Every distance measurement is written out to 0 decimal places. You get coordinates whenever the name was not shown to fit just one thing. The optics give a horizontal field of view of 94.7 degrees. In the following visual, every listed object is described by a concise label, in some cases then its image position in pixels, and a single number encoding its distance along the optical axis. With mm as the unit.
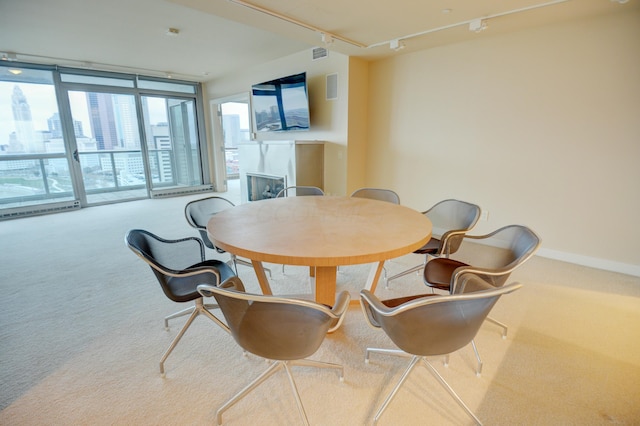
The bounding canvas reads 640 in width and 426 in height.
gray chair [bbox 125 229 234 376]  1601
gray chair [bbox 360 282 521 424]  1076
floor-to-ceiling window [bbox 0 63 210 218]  5109
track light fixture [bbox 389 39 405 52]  3439
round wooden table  1414
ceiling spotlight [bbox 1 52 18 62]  4552
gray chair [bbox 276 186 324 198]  3292
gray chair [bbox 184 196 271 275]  2443
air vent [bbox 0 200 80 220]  4993
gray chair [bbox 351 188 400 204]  2996
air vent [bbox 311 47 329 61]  4348
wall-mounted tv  4598
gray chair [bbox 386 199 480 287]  2230
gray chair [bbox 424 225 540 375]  1515
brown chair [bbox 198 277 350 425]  1077
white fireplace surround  4512
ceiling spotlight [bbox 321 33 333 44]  3225
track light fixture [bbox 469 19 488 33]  2843
